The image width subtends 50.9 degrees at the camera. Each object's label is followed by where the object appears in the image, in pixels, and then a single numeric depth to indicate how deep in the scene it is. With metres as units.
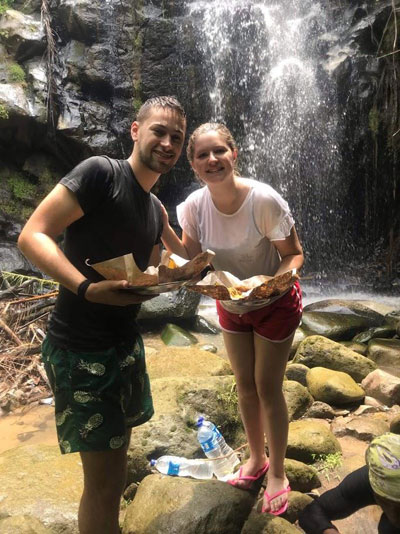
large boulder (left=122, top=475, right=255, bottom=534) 2.13
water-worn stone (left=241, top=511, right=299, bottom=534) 2.01
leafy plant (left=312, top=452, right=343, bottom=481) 2.78
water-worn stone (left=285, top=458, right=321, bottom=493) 2.56
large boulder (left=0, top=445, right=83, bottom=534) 2.32
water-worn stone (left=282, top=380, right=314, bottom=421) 3.50
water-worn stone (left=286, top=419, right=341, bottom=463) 2.84
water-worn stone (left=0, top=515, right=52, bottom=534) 2.04
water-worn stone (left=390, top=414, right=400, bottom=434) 2.92
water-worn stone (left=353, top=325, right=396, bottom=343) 6.17
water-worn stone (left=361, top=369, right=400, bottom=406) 3.89
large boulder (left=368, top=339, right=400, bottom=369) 5.23
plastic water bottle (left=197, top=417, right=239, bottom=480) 2.75
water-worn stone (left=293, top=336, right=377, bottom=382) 4.39
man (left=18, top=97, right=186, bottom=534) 1.68
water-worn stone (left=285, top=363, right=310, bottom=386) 4.16
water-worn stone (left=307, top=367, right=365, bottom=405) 3.77
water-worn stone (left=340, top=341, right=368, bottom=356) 5.63
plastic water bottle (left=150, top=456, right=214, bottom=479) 2.61
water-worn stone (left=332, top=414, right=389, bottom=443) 3.28
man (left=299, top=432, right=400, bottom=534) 1.77
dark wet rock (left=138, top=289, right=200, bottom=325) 6.73
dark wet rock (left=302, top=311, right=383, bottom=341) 6.32
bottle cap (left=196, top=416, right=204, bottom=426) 2.93
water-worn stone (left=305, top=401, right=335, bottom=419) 3.60
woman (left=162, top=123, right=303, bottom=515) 2.04
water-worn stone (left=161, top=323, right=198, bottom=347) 6.19
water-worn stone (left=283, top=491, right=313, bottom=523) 2.35
